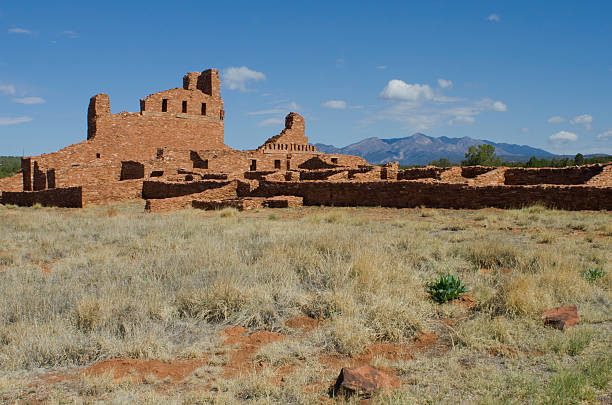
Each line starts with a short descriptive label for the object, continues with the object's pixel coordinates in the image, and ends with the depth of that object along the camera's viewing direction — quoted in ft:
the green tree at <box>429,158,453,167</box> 256.73
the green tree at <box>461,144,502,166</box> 227.40
